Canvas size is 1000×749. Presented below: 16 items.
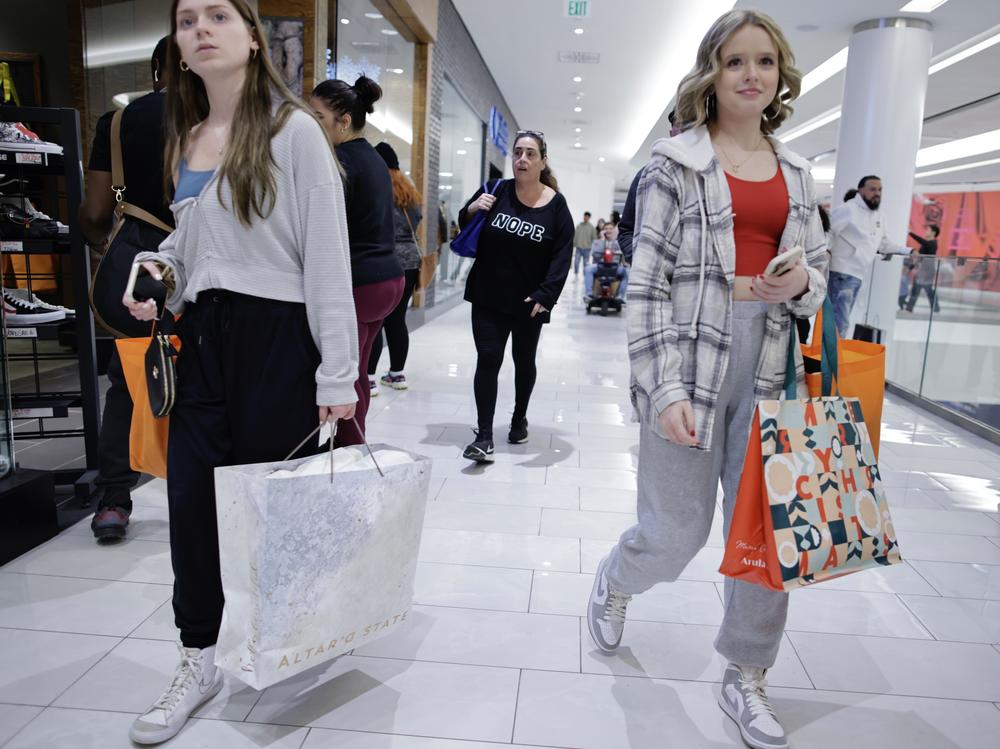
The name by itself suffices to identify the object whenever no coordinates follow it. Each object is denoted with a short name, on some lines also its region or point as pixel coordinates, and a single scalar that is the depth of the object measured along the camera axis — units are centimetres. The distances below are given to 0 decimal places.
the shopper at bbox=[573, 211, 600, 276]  1752
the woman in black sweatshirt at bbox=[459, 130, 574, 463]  384
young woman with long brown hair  156
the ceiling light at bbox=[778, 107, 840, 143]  1556
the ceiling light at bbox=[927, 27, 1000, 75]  954
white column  832
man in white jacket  671
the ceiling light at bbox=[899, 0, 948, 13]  785
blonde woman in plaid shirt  166
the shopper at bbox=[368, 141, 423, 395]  465
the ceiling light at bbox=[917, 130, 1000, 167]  1762
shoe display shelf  270
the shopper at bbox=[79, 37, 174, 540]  247
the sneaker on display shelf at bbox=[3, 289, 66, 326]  306
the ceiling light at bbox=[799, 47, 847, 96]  1078
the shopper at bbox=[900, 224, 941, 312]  634
